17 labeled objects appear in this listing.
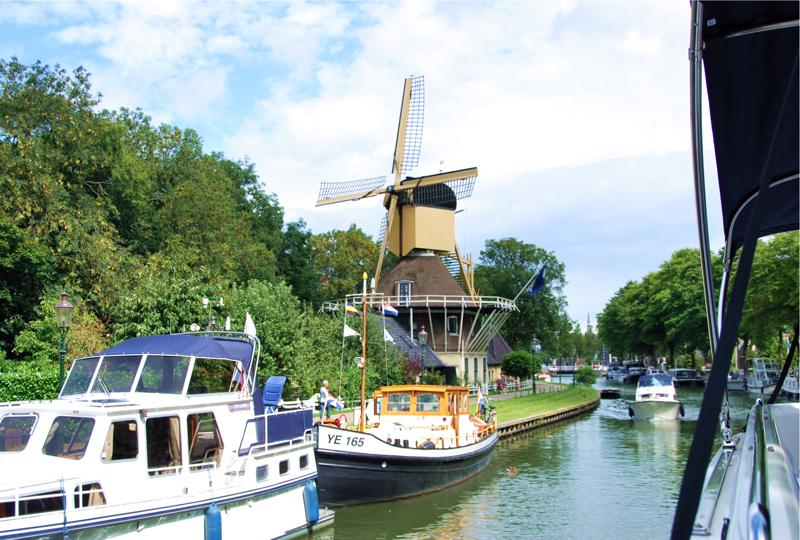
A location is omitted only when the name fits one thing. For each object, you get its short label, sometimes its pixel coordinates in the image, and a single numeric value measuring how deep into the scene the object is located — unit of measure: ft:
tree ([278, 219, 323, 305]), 204.13
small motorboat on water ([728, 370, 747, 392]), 230.07
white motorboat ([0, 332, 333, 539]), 38.63
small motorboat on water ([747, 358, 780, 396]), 193.47
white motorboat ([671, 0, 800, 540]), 9.53
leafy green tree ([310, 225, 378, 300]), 233.55
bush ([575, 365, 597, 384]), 276.82
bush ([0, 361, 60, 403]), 75.46
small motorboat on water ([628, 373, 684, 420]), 147.54
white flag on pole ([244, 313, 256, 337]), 62.38
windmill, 185.16
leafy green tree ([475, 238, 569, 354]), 282.77
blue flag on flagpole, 156.04
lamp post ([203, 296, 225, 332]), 79.33
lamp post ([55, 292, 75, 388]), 58.34
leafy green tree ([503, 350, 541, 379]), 223.92
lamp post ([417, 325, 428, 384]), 117.19
